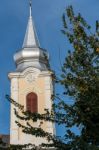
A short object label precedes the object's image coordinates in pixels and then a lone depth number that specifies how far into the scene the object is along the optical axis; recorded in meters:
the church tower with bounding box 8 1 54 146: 37.38
